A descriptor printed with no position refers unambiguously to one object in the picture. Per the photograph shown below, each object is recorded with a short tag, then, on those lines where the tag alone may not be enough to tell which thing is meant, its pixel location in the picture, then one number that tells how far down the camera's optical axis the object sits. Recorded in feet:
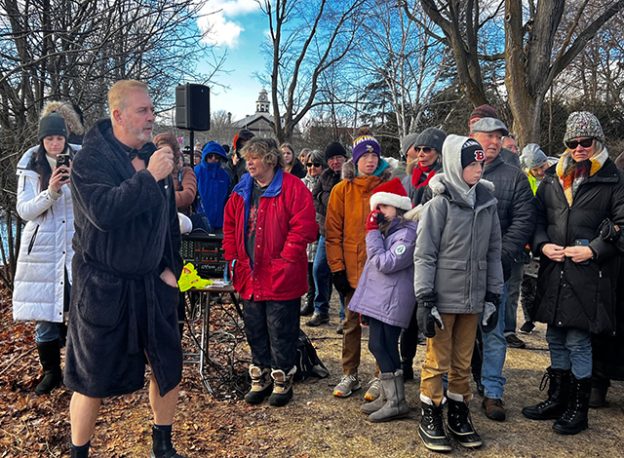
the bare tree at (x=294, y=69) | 52.90
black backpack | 14.11
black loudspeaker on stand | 20.30
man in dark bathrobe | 8.02
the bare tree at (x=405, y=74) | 75.91
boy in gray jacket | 10.14
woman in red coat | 12.23
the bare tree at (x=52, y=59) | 18.28
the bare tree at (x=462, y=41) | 31.14
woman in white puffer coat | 12.55
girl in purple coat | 11.33
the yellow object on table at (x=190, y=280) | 12.55
